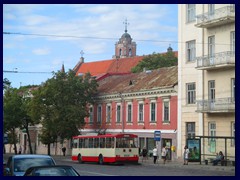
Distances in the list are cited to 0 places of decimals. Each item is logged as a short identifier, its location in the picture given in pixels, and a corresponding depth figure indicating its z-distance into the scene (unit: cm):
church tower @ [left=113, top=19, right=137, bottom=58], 14064
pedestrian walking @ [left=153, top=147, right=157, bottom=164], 4322
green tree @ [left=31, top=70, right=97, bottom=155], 5628
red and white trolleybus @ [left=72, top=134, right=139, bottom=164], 4134
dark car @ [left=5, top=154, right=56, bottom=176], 1841
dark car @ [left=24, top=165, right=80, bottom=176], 1498
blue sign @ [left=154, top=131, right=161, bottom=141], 4234
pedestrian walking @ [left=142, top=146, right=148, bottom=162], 4781
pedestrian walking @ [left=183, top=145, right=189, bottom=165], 3944
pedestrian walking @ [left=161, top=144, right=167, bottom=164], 4214
